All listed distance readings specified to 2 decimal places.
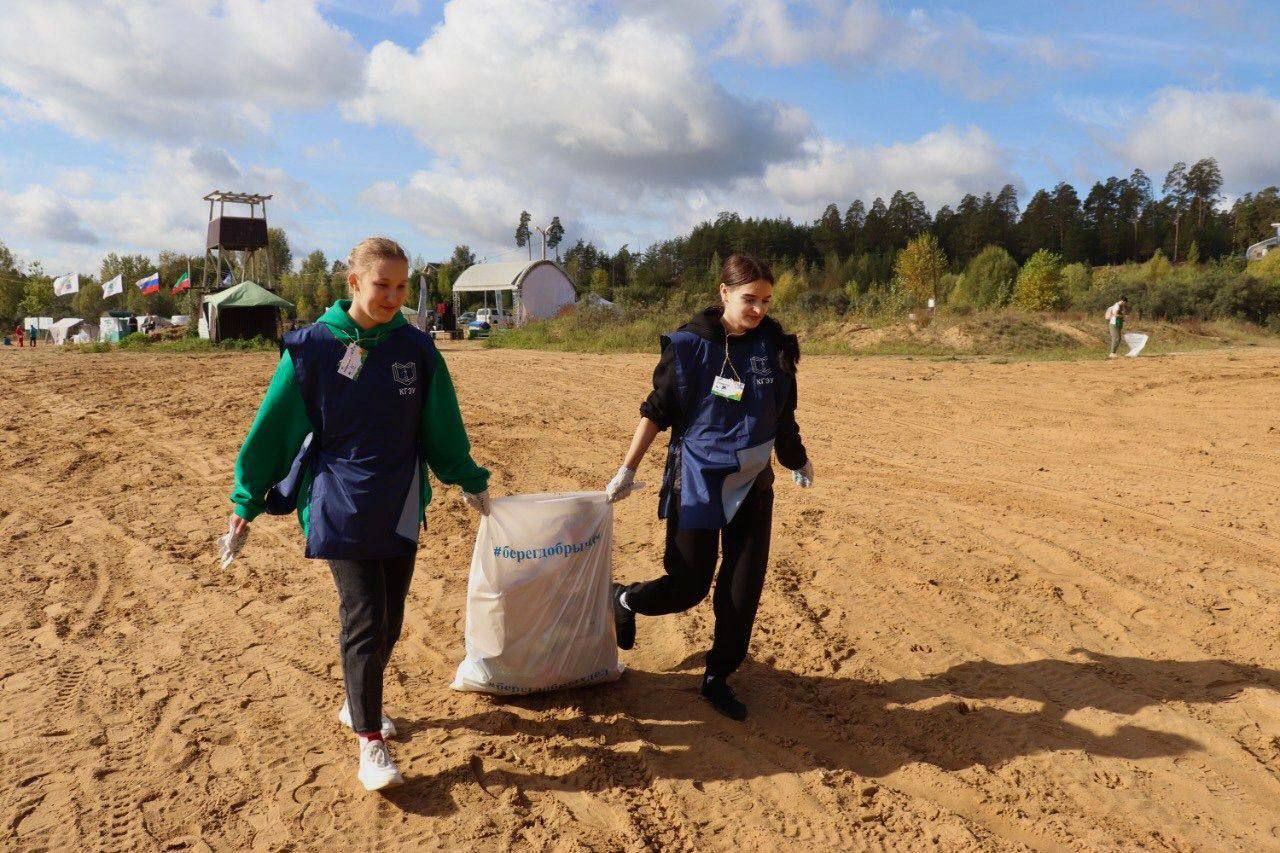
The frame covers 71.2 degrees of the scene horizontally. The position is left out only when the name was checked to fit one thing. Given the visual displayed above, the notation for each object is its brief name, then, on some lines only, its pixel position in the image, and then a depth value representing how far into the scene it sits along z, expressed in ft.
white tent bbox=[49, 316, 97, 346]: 146.61
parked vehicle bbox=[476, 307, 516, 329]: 140.57
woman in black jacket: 10.32
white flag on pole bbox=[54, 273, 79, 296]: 134.72
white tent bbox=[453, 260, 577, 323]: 163.73
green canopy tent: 87.45
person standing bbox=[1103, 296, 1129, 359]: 60.29
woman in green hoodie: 8.84
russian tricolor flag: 121.90
